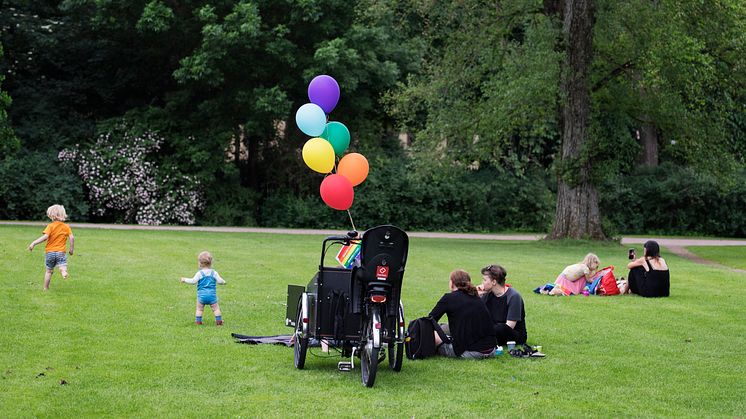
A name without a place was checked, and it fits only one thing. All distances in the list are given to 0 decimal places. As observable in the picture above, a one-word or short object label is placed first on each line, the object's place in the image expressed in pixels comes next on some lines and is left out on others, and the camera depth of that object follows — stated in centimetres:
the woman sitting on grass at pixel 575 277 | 1772
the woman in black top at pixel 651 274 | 1762
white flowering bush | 3797
